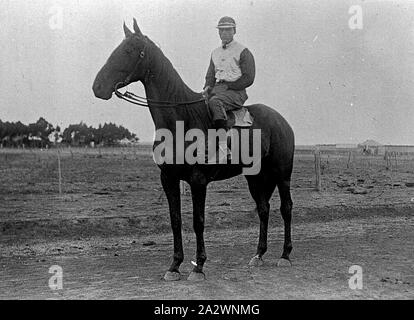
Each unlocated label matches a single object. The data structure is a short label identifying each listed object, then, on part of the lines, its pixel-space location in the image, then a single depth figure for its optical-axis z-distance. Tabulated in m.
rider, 6.80
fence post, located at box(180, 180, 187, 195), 14.08
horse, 6.06
